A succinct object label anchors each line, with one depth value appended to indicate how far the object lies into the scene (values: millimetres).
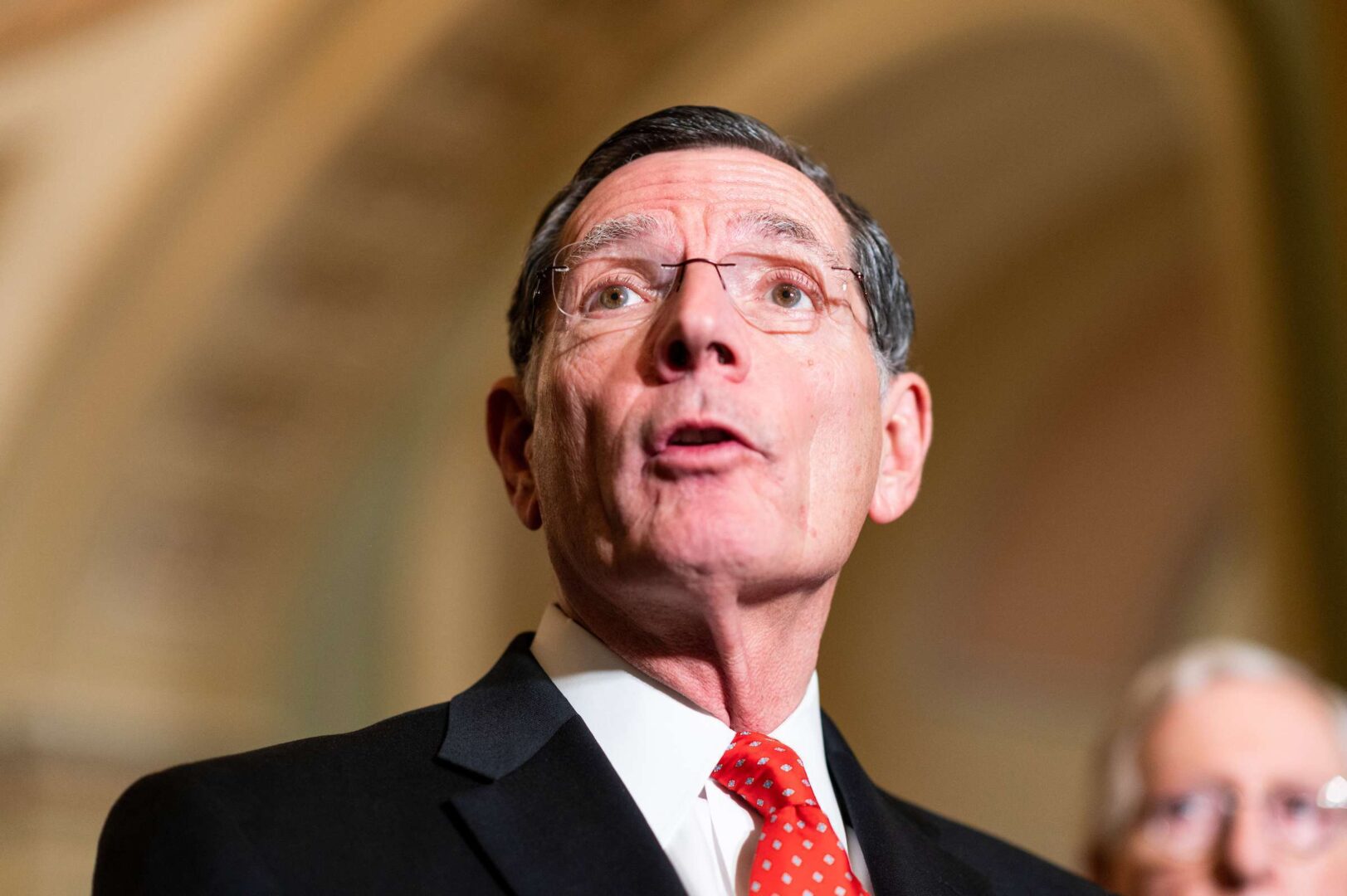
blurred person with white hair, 1615
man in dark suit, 1372
